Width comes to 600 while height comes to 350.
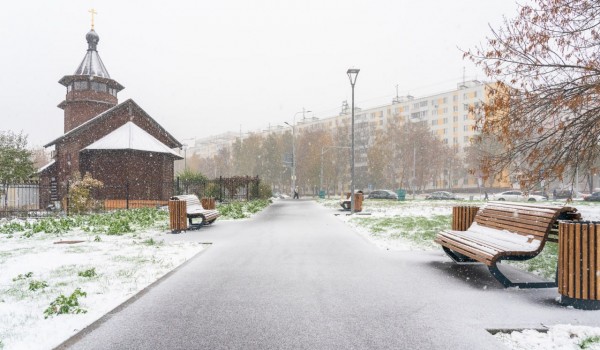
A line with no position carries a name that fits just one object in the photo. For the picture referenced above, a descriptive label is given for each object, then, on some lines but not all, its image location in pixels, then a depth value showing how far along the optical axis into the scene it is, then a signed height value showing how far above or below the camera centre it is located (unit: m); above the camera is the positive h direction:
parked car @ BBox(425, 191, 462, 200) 45.59 -2.53
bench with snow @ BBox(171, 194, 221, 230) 12.85 -1.30
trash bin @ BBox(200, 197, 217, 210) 16.52 -1.25
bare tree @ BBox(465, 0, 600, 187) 7.25 +1.48
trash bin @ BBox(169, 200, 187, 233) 12.02 -1.31
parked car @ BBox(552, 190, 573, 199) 43.73 -2.40
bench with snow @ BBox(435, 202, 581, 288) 5.24 -0.96
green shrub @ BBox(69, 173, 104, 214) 17.59 -1.06
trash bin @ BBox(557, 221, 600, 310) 4.48 -1.06
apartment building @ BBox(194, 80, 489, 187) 76.62 +13.41
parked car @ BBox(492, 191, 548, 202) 41.55 -2.51
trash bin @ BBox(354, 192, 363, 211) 21.13 -1.57
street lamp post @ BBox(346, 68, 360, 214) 19.25 +4.95
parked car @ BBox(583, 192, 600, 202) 36.49 -2.23
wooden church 28.84 +1.84
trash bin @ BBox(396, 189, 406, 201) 42.97 -2.41
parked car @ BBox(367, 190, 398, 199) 45.22 -2.47
